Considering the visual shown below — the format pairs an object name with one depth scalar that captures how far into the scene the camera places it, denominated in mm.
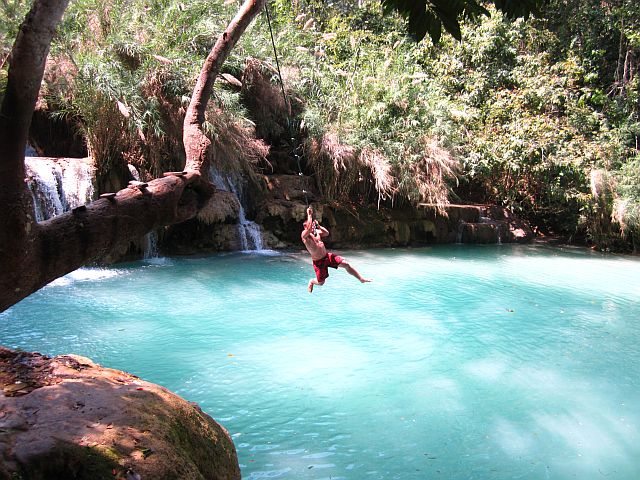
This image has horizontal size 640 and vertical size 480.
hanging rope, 12483
